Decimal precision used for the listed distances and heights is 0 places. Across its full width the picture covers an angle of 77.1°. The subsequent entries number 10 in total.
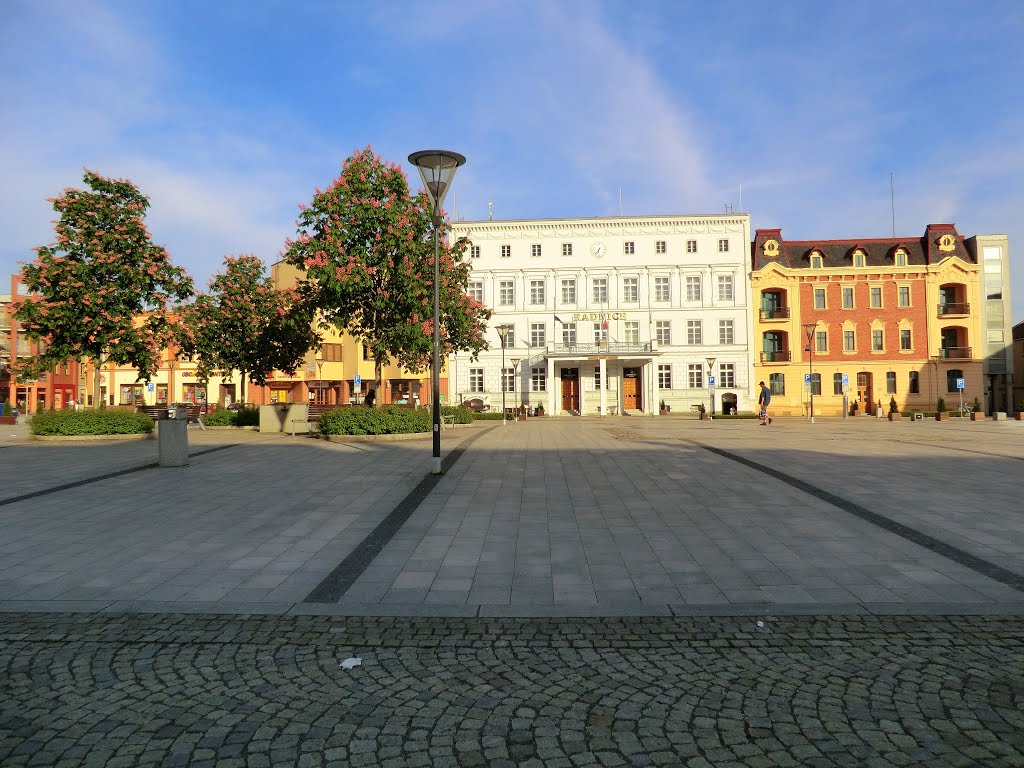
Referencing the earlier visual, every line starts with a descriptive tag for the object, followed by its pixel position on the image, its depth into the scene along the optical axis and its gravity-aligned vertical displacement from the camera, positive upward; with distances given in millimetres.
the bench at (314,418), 22072 -606
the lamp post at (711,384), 45084 +1152
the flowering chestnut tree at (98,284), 19156 +3723
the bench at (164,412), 27109 -333
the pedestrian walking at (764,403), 29062 -145
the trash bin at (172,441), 13273 -758
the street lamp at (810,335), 39781 +4034
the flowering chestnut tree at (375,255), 19922 +4706
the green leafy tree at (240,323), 25406 +3210
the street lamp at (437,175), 12016 +4329
